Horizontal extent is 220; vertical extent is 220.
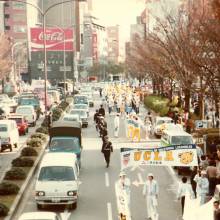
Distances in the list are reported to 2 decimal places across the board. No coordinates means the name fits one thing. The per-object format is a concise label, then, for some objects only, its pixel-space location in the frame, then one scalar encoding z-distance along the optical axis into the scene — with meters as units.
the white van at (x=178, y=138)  30.80
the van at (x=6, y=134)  35.00
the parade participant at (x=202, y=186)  19.52
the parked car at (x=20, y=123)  43.94
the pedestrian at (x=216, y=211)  16.02
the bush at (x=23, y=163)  28.28
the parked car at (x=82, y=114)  49.50
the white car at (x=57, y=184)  20.67
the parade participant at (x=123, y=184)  18.62
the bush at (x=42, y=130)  41.61
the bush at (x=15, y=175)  25.25
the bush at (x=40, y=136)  37.78
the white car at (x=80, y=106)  54.39
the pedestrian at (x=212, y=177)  21.55
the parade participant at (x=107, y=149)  29.19
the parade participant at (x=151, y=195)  19.11
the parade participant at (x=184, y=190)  18.77
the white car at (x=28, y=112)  50.41
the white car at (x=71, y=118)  42.85
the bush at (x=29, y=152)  31.17
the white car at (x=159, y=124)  41.25
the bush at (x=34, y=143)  34.31
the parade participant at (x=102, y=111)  46.67
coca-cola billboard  125.88
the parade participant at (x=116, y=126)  41.06
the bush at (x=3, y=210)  19.25
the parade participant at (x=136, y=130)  38.81
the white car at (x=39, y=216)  15.00
